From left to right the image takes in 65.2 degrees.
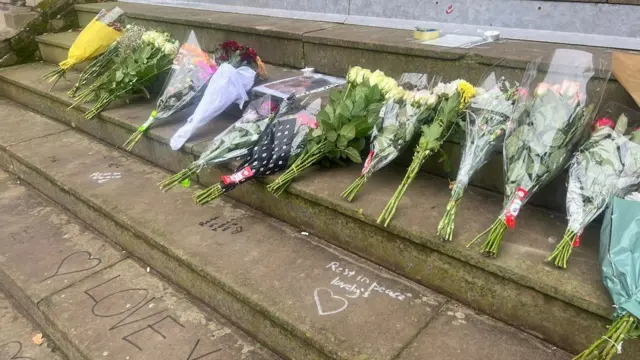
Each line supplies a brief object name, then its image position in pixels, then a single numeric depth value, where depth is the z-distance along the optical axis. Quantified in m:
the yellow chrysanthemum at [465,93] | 2.44
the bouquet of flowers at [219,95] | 3.25
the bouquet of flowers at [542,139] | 2.05
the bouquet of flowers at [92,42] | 4.45
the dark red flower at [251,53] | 3.56
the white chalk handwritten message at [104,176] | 3.42
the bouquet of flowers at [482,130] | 2.21
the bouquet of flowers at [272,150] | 2.70
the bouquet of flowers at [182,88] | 3.46
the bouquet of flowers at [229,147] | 2.87
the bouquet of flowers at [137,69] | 3.83
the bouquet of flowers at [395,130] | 2.48
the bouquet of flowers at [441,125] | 2.37
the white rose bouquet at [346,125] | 2.62
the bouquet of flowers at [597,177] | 1.94
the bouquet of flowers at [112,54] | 4.08
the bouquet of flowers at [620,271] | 1.60
